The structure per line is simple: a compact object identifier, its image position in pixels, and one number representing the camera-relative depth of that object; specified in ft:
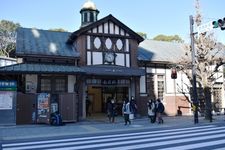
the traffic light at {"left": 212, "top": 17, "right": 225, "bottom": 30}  39.21
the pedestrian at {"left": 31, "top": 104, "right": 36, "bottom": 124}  49.63
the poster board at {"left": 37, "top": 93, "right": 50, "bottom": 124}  48.49
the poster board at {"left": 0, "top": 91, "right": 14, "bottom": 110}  46.05
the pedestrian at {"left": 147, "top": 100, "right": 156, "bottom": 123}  49.98
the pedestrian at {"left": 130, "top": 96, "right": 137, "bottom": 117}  48.57
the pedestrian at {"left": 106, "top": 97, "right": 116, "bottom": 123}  50.89
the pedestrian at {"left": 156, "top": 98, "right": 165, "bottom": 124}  48.88
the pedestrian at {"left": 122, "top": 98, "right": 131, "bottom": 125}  47.04
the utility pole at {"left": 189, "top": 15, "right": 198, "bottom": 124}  49.11
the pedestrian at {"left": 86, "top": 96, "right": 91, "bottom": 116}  63.76
